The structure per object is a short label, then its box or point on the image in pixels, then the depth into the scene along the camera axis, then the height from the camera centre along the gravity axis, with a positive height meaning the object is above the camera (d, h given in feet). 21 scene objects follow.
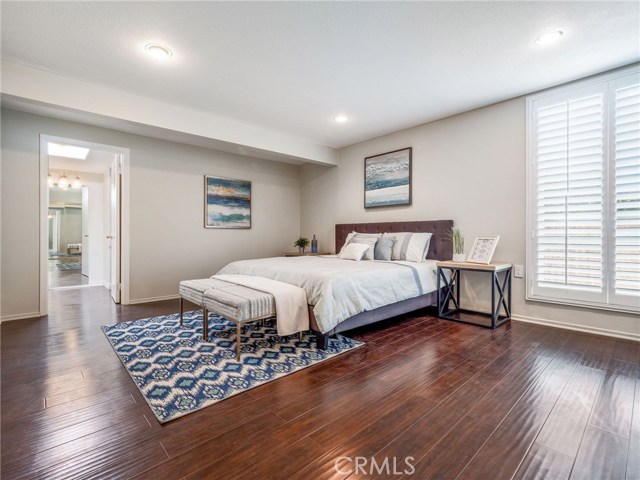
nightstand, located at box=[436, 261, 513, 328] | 10.50 -2.23
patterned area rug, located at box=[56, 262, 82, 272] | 28.17 -3.18
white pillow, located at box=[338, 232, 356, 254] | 15.41 -0.01
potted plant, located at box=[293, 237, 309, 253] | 18.86 -0.48
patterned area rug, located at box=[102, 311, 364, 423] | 6.16 -3.22
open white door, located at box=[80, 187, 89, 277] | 21.76 +0.21
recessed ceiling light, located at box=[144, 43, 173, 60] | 8.15 +5.08
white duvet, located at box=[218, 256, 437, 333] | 8.64 -1.43
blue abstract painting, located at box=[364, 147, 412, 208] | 14.82 +3.00
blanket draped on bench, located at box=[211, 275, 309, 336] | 8.43 -2.00
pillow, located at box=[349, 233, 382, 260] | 13.69 -0.15
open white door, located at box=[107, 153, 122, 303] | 14.21 +0.29
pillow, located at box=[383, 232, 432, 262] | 12.89 -0.39
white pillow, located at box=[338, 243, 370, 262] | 13.46 -0.66
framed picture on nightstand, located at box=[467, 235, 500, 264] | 11.13 -0.40
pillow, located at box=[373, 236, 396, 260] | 13.42 -0.50
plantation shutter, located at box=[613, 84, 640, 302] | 8.93 +1.47
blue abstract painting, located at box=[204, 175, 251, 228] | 16.69 +1.89
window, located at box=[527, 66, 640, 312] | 9.08 +1.51
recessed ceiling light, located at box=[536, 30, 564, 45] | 7.69 +5.24
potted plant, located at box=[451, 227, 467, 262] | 11.73 -0.36
